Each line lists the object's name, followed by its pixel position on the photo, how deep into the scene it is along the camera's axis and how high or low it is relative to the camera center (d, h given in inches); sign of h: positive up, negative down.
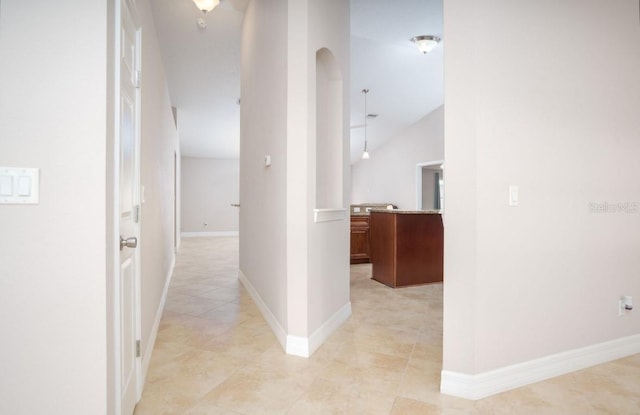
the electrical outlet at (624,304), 93.4 -25.4
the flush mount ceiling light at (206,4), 126.2 +74.6
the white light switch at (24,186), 42.8 +2.9
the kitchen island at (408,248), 171.5 -19.6
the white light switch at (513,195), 77.1 +3.1
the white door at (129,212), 57.8 -0.4
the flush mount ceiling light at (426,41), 179.8 +86.6
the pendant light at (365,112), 268.6 +86.0
